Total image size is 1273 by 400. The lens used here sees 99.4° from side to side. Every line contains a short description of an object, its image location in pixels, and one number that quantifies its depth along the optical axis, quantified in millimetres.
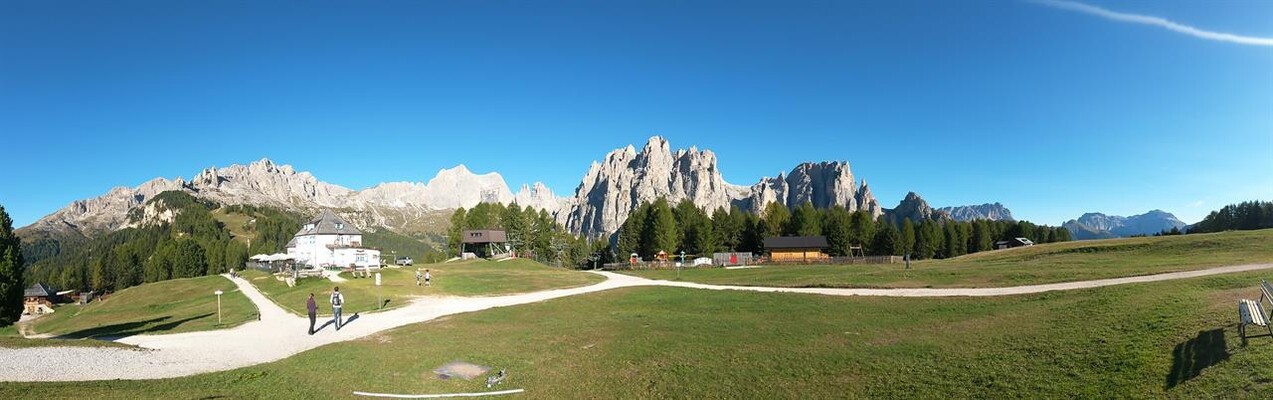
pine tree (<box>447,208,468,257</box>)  121562
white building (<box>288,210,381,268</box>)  92125
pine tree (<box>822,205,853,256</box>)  113812
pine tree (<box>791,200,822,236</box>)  115688
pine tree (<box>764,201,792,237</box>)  118125
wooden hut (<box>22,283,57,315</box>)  118312
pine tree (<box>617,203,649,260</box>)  120550
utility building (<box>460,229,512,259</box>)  112938
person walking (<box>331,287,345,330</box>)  27312
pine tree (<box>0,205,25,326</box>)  42625
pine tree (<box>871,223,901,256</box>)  116125
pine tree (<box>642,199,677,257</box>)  108000
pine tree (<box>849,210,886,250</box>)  116812
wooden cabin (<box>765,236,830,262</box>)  91500
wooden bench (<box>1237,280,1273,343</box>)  12352
